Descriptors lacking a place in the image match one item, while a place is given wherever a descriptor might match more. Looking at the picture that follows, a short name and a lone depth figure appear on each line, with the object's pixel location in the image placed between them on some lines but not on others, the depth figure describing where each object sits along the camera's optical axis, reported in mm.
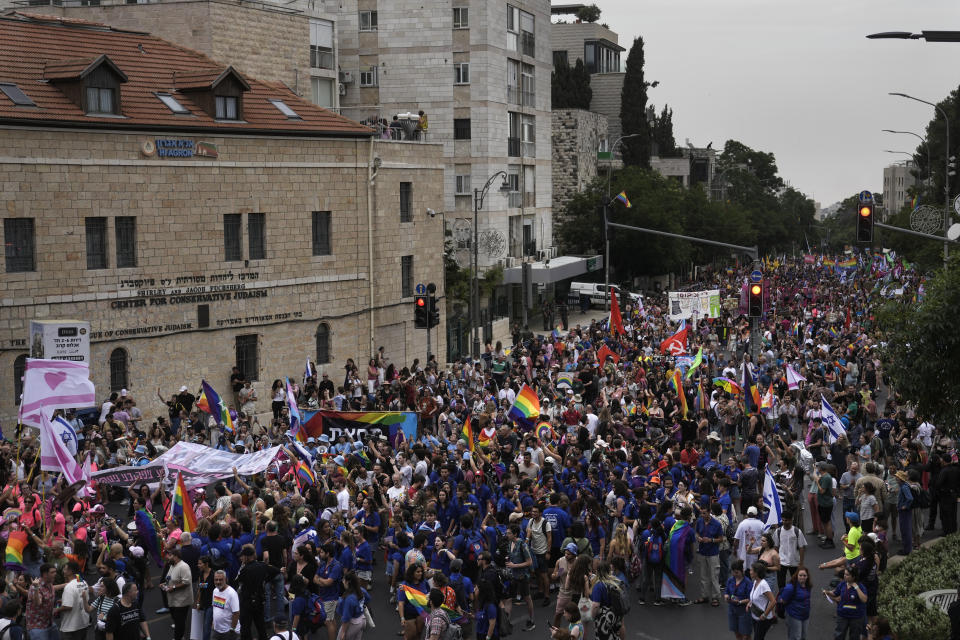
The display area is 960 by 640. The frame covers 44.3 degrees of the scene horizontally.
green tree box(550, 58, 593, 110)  79812
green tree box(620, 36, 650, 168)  81562
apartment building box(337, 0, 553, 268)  53875
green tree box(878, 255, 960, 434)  19422
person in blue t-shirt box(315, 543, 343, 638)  14719
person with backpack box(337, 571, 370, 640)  13992
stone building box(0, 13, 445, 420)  28359
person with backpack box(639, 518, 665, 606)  16719
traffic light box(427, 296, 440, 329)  32719
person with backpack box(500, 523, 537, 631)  16000
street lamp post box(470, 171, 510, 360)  42306
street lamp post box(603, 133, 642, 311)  45594
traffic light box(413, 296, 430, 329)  32656
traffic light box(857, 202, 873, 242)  23500
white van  64812
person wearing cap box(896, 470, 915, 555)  18562
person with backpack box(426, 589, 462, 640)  13297
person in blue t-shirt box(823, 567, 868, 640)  14148
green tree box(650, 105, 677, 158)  105938
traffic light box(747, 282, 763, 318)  28469
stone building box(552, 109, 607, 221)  70750
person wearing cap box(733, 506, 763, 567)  16078
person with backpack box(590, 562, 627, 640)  13758
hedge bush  13836
